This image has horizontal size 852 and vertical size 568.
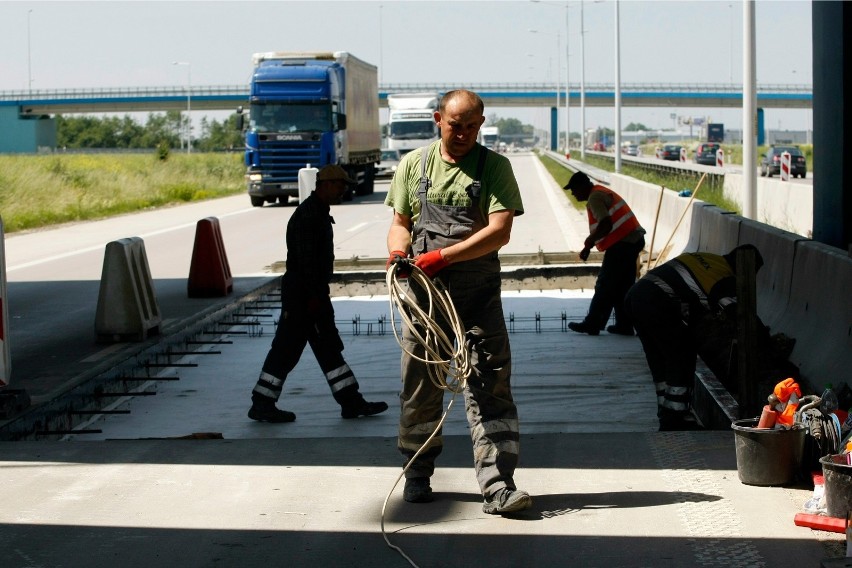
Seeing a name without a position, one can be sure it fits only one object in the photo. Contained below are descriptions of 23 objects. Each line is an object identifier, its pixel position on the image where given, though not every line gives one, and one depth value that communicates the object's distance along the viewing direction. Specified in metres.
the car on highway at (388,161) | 65.91
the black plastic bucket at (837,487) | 5.51
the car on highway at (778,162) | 54.75
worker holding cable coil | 5.84
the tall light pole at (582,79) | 66.50
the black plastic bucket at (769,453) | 6.19
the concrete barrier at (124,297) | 11.60
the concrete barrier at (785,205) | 21.59
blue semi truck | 36.72
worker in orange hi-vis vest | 12.54
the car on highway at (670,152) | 107.06
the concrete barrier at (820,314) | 8.04
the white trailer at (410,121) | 64.31
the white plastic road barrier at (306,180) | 25.09
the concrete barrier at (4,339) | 8.46
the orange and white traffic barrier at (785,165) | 47.59
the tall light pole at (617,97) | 43.53
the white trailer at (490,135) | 137.50
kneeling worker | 8.00
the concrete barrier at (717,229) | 12.18
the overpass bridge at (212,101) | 122.81
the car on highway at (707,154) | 88.38
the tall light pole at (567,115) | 86.59
